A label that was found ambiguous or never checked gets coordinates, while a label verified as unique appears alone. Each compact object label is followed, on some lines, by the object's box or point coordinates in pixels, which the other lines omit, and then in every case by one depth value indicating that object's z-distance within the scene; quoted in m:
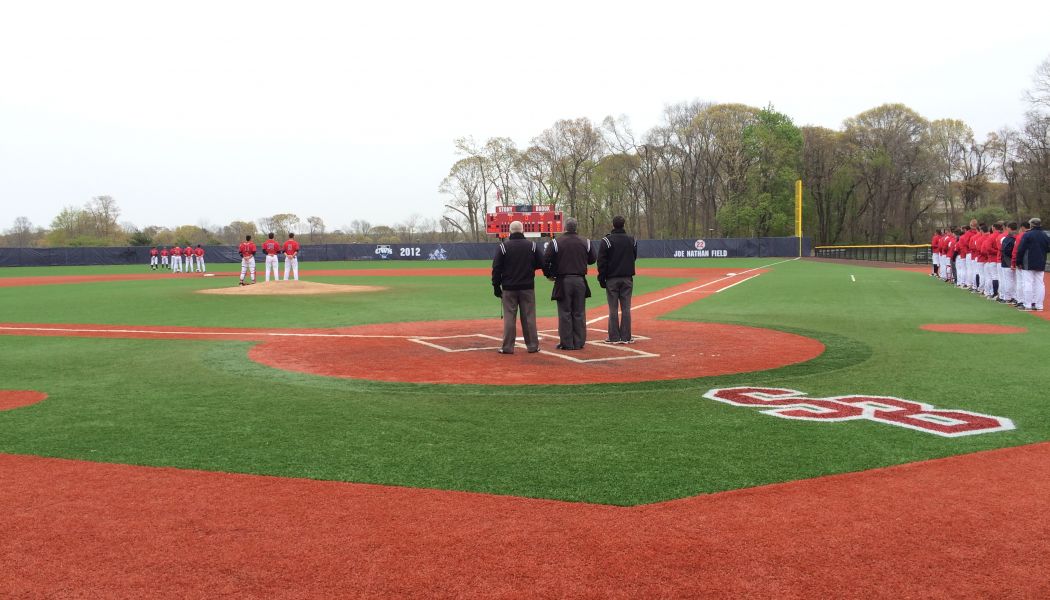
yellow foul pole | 62.67
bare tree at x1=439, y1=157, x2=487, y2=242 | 85.44
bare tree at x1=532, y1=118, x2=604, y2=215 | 82.56
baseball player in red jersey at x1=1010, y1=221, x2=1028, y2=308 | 16.59
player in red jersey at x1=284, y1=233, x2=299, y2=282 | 26.48
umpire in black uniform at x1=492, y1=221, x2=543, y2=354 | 10.80
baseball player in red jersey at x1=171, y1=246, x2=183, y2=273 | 43.19
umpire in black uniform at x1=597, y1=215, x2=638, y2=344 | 11.55
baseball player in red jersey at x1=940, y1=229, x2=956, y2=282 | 25.70
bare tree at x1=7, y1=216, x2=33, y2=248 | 72.88
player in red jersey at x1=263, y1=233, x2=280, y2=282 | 26.50
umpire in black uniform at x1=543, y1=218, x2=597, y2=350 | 11.02
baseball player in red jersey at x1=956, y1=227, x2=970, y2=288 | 23.00
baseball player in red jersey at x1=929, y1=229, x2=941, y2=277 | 28.63
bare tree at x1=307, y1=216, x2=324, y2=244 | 86.76
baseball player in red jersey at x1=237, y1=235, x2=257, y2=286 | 28.22
